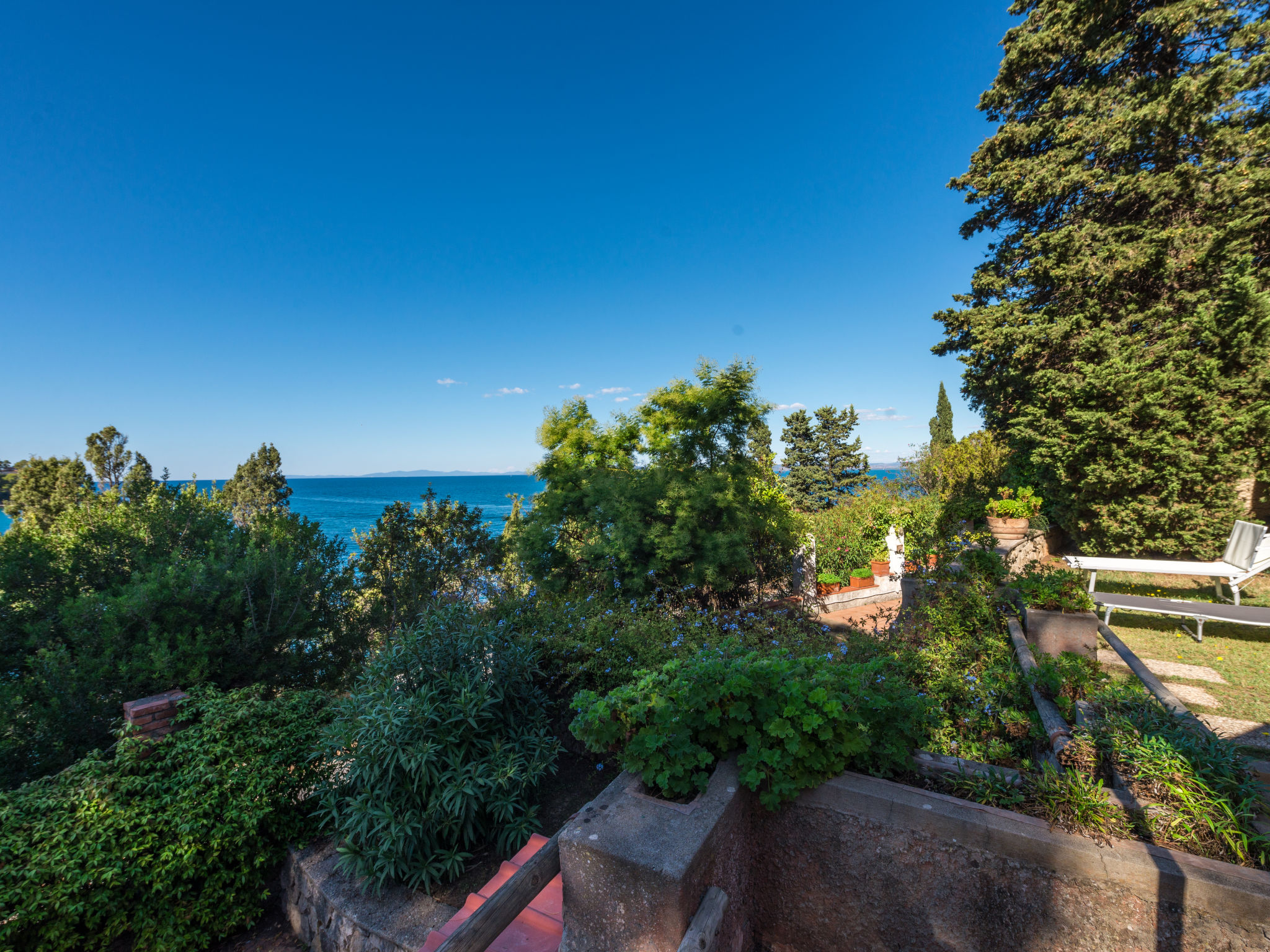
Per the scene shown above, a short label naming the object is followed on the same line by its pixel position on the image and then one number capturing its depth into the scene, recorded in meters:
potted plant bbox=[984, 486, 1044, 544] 8.16
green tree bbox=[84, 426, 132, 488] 22.69
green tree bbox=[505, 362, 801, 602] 6.79
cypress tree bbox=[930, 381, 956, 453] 29.12
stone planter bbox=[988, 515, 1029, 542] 8.13
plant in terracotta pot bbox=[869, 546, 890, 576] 9.84
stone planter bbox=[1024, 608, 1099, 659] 3.29
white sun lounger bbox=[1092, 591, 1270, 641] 4.49
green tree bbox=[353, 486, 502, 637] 7.19
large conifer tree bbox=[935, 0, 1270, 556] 6.45
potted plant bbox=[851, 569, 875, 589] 9.16
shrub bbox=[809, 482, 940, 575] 10.34
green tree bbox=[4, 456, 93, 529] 18.62
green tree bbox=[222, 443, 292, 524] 28.00
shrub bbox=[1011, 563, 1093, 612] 3.44
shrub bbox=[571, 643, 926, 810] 1.79
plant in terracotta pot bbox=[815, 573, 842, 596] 8.96
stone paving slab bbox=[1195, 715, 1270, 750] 2.85
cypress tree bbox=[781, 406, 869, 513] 35.56
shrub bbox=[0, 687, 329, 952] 2.48
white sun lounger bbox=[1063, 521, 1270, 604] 5.51
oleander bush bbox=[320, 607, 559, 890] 2.59
